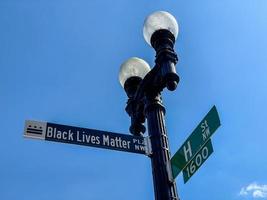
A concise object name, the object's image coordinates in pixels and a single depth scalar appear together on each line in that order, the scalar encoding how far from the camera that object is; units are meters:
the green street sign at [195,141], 4.59
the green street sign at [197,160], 4.54
